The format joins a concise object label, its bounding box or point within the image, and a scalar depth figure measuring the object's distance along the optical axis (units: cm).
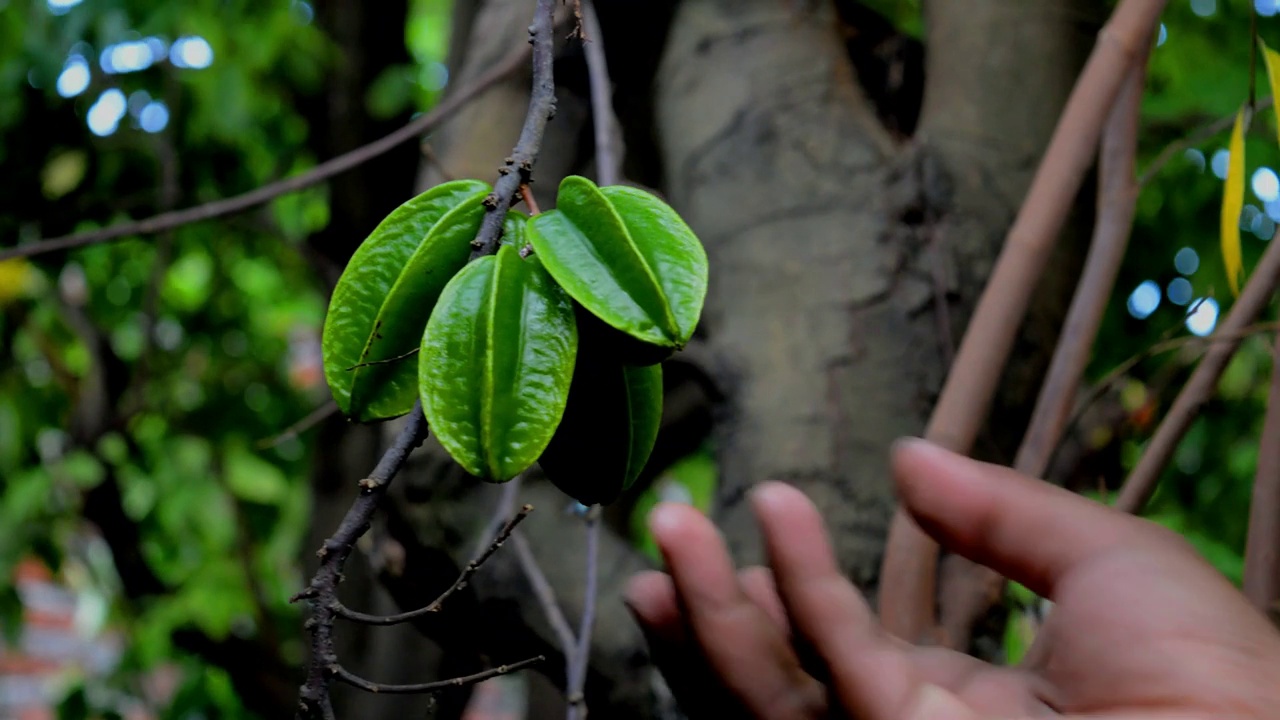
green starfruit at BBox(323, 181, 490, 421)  46
